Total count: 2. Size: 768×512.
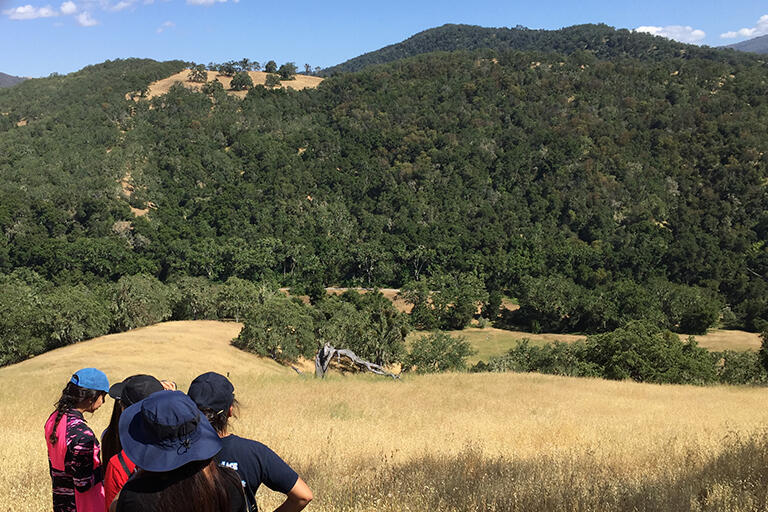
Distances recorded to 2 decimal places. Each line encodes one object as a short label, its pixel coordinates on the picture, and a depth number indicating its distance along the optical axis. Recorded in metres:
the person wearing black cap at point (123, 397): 3.44
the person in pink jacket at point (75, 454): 3.59
